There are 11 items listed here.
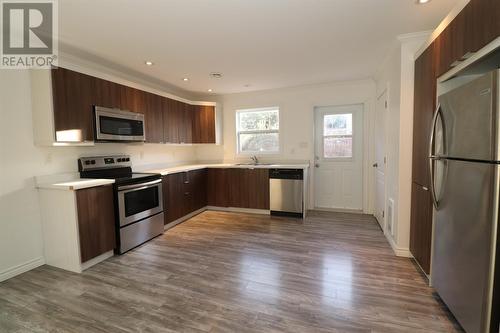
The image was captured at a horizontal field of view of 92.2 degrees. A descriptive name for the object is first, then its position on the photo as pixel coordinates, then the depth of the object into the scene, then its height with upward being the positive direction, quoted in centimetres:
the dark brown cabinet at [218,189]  422 -73
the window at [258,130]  521 +46
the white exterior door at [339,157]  466 -14
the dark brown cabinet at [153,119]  382 +55
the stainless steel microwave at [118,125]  302 +38
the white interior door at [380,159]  357 -14
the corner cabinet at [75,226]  256 -80
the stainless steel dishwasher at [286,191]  436 -75
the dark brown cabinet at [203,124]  507 +59
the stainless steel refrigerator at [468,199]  135 -33
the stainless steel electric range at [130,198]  300 -61
